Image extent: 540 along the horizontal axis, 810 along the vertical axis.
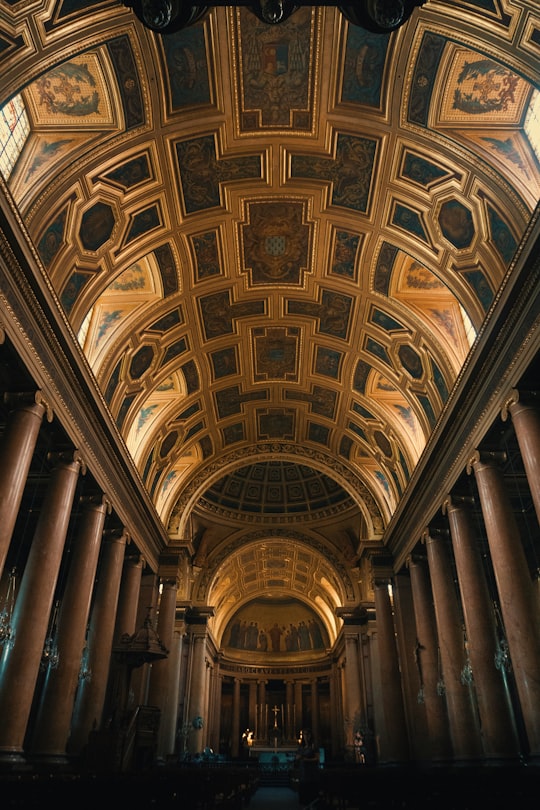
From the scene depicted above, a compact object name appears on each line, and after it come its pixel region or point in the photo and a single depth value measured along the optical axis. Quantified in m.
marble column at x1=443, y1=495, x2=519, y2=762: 11.70
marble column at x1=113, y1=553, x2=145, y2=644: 17.69
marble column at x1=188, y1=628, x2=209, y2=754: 27.86
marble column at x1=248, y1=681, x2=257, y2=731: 40.16
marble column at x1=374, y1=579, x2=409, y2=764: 18.53
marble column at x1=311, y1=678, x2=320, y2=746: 38.91
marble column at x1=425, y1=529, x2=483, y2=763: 13.67
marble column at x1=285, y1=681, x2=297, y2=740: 39.59
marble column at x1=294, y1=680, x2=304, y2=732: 40.19
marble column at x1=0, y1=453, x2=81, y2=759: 10.03
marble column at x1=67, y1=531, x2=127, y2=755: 13.75
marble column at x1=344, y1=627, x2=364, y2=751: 27.84
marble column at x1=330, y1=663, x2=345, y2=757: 35.06
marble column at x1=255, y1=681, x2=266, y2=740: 39.62
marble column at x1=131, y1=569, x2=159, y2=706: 18.08
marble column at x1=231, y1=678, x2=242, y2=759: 38.19
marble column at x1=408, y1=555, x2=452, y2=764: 15.54
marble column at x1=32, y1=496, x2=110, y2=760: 11.81
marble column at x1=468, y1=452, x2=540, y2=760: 10.11
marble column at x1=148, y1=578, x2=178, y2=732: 19.20
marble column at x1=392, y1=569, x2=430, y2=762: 17.91
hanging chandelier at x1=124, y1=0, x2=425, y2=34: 4.41
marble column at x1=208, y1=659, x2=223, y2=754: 35.00
